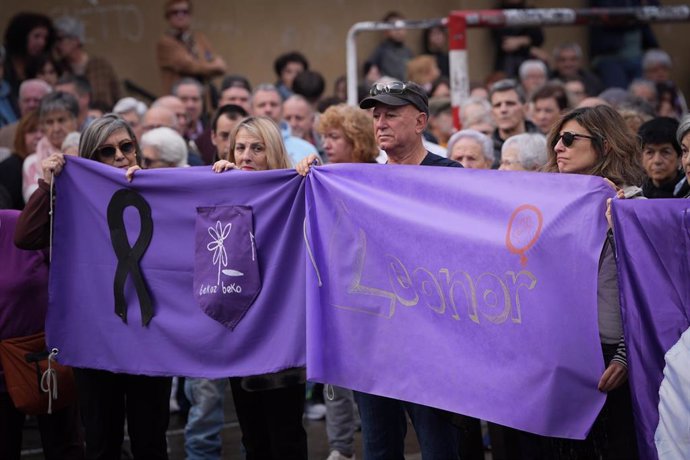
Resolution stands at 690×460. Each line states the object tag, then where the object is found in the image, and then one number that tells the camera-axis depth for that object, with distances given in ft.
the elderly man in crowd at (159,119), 61.36
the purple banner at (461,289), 32.86
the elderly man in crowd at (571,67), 89.56
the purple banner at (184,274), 39.24
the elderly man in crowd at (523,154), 46.73
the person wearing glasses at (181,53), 78.59
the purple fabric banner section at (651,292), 32.48
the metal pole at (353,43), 62.12
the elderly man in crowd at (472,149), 48.26
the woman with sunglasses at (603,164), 36.27
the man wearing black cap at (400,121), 38.04
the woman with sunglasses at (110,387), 40.91
